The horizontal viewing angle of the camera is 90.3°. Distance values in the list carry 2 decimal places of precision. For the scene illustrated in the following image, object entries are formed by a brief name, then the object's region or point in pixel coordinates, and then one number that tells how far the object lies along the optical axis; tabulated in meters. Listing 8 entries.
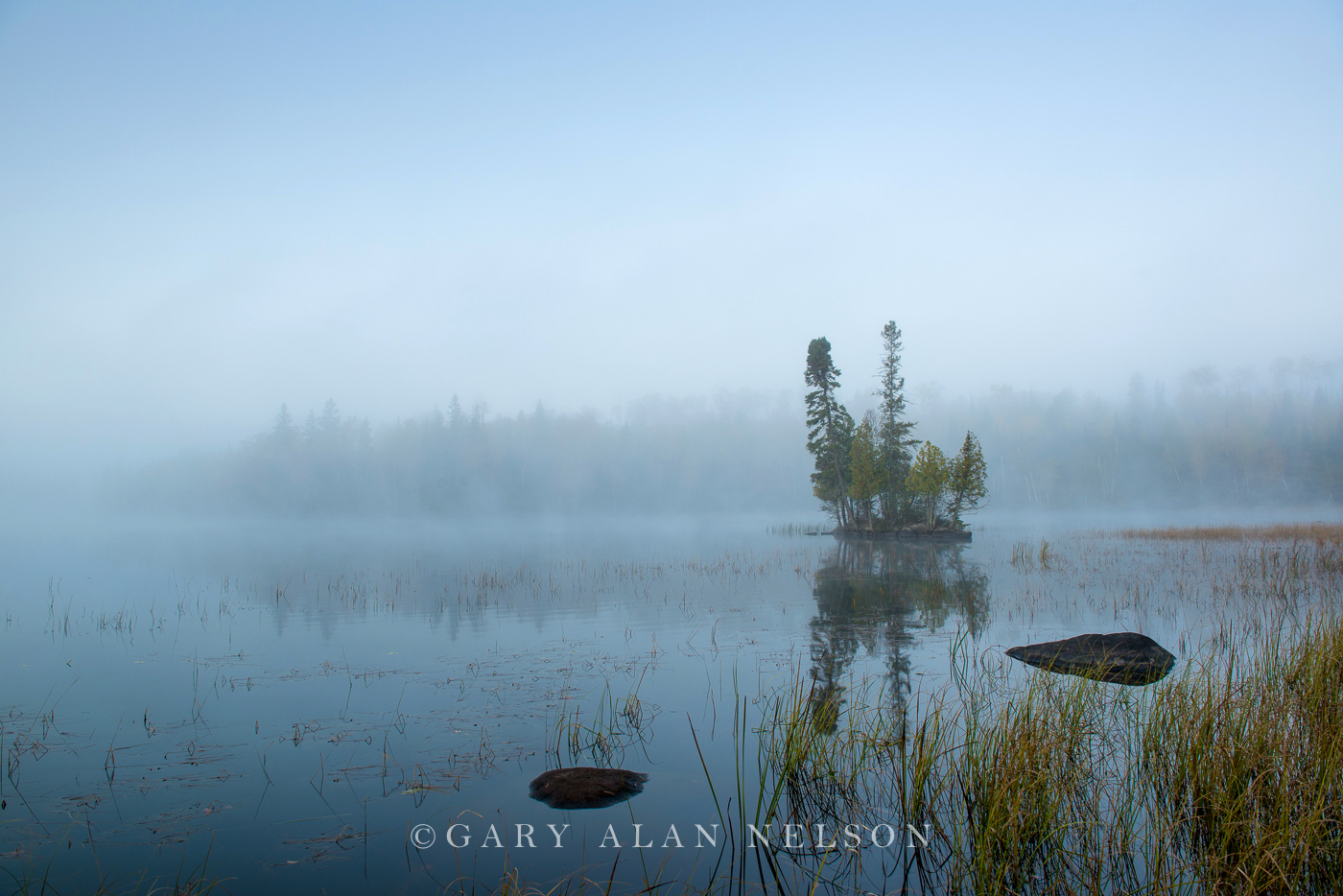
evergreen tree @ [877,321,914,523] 57.69
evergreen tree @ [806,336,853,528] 55.59
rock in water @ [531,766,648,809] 6.47
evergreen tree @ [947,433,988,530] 49.38
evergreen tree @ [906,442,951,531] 49.28
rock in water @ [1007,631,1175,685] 10.04
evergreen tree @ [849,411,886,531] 56.25
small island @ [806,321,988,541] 55.47
